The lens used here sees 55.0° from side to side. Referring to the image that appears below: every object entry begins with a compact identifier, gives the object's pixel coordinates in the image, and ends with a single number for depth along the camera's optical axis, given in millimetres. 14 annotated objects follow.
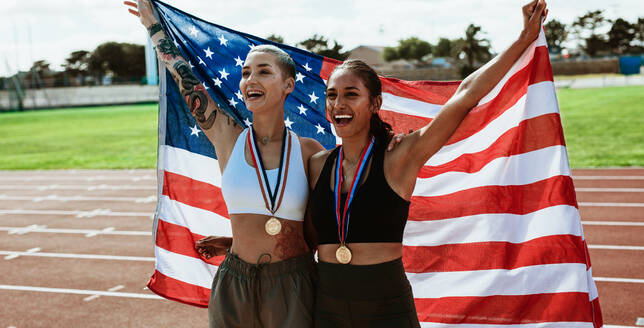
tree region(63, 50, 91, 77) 99250
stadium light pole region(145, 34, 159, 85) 60938
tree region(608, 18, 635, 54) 94062
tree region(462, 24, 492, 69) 80812
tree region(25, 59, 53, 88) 69938
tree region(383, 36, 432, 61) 117688
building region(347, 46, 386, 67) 116988
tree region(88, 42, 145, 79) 99188
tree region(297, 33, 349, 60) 71625
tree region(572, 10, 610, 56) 95875
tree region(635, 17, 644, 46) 95125
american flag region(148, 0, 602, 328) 3076
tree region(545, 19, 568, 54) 102875
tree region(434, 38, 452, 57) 114625
